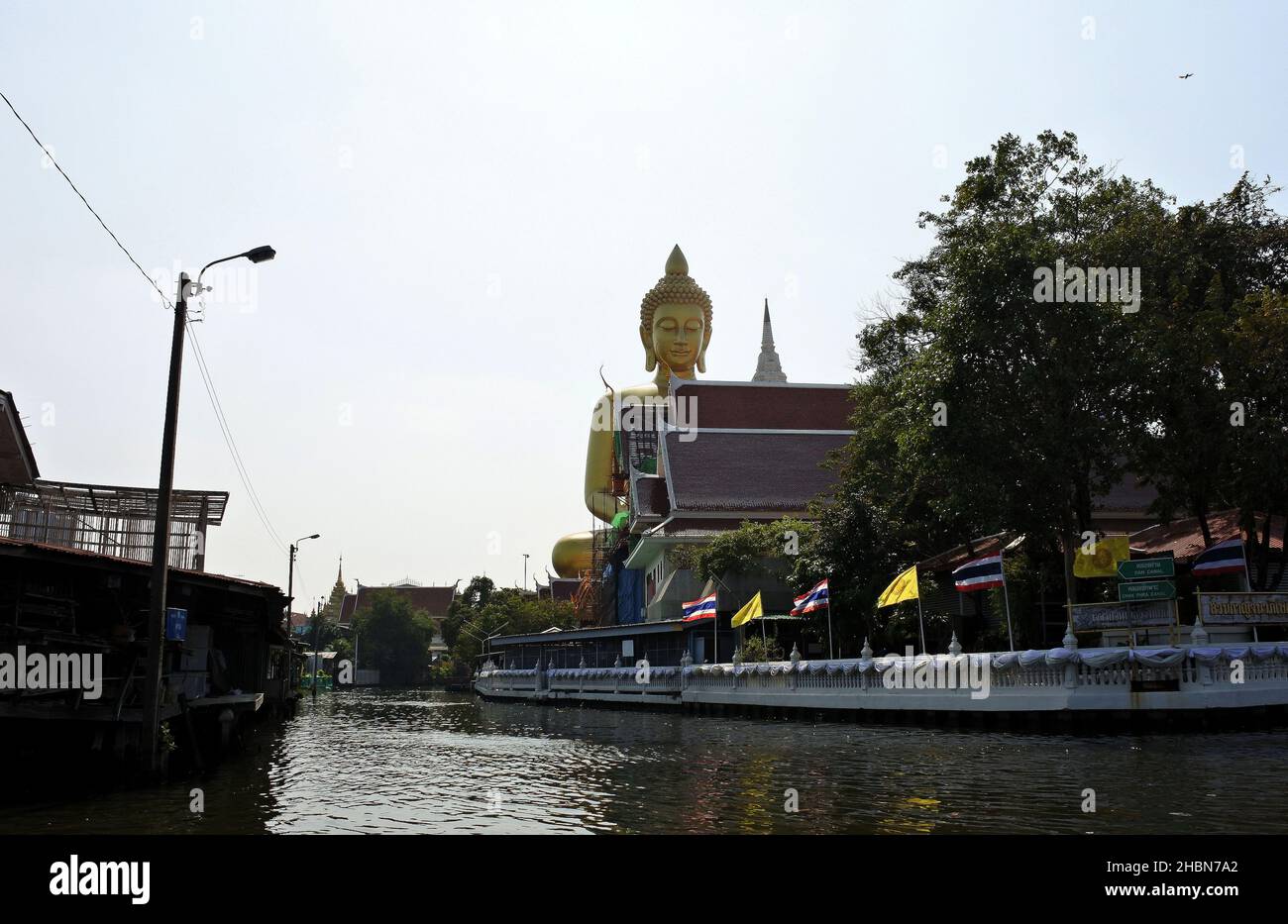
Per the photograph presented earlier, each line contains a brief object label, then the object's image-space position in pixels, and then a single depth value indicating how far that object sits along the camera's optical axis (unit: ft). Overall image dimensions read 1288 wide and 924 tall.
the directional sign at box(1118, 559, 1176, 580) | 84.84
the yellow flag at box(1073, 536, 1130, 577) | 91.09
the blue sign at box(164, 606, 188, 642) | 62.80
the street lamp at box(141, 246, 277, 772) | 53.67
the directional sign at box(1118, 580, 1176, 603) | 84.07
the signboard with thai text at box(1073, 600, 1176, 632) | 86.48
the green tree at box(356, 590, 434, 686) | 338.54
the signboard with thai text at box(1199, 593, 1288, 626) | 86.28
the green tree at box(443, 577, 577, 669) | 272.31
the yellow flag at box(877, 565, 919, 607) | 100.17
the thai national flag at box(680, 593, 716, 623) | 140.87
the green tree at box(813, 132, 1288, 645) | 91.04
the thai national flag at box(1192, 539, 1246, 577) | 90.22
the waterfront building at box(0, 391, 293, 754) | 57.41
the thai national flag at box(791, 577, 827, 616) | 116.06
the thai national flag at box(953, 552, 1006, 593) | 95.04
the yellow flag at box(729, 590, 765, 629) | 126.11
